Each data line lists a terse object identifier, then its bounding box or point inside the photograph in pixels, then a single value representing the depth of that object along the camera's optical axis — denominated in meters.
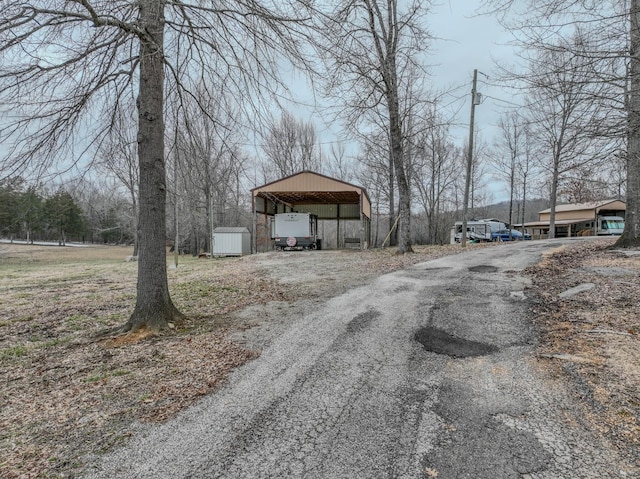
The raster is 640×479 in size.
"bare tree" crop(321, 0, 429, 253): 12.46
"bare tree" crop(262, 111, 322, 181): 34.97
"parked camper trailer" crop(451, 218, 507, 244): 29.84
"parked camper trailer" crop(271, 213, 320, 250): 20.03
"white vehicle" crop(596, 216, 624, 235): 29.41
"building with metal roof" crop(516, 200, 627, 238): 30.92
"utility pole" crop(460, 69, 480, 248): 15.76
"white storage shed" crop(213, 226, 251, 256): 23.03
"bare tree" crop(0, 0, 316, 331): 4.05
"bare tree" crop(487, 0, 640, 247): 4.39
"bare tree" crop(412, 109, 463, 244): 33.56
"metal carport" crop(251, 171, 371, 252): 18.52
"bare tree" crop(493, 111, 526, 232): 33.66
